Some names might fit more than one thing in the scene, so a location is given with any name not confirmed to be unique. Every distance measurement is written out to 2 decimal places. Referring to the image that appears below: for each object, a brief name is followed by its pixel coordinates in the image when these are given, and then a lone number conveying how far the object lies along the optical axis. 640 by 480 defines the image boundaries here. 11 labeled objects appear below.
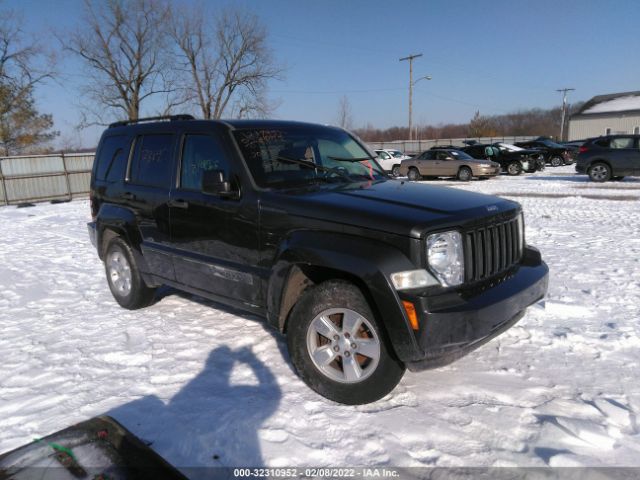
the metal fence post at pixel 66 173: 19.92
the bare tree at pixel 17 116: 28.70
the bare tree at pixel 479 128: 68.89
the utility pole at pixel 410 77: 42.81
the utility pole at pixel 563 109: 69.75
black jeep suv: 2.79
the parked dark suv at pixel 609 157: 16.80
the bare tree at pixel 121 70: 34.75
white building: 53.72
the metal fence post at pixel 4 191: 17.69
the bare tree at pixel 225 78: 38.62
